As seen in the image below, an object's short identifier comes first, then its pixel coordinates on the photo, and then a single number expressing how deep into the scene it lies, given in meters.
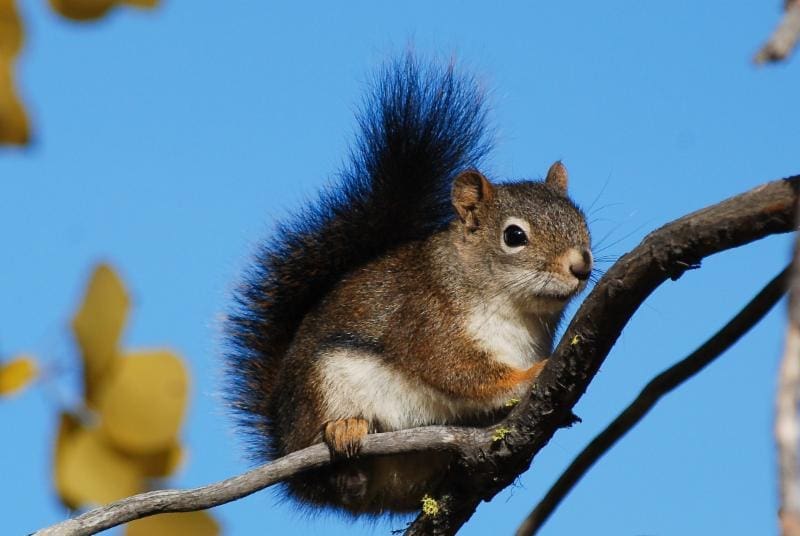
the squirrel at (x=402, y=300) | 3.53
